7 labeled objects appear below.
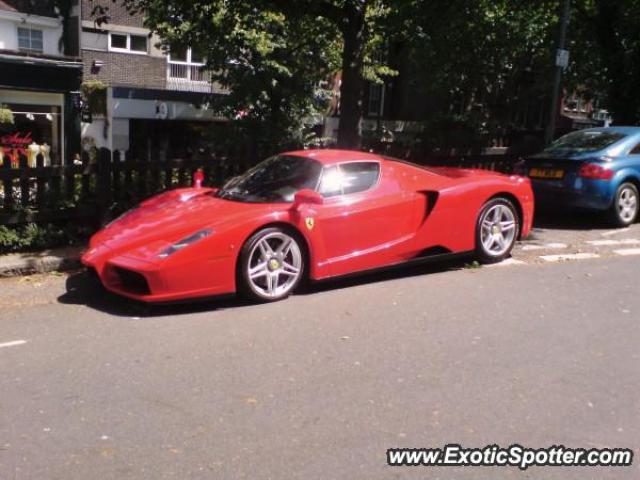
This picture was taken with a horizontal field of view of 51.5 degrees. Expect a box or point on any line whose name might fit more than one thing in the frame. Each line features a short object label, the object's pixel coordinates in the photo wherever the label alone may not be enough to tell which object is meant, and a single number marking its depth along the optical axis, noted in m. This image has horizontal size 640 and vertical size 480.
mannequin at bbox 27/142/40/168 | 17.95
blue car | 9.63
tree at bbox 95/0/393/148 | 10.11
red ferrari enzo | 5.48
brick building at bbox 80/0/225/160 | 28.61
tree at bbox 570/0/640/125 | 14.90
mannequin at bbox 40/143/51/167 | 20.07
